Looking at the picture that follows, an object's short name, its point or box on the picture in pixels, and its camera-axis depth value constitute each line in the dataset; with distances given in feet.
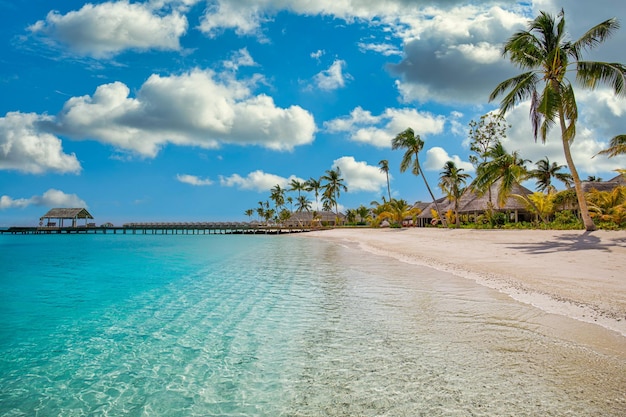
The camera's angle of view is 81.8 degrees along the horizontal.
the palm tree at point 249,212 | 341.82
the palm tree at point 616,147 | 49.50
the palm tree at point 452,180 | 107.65
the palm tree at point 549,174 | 132.77
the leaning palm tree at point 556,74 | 46.06
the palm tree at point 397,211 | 135.64
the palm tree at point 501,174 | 75.20
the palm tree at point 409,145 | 115.65
